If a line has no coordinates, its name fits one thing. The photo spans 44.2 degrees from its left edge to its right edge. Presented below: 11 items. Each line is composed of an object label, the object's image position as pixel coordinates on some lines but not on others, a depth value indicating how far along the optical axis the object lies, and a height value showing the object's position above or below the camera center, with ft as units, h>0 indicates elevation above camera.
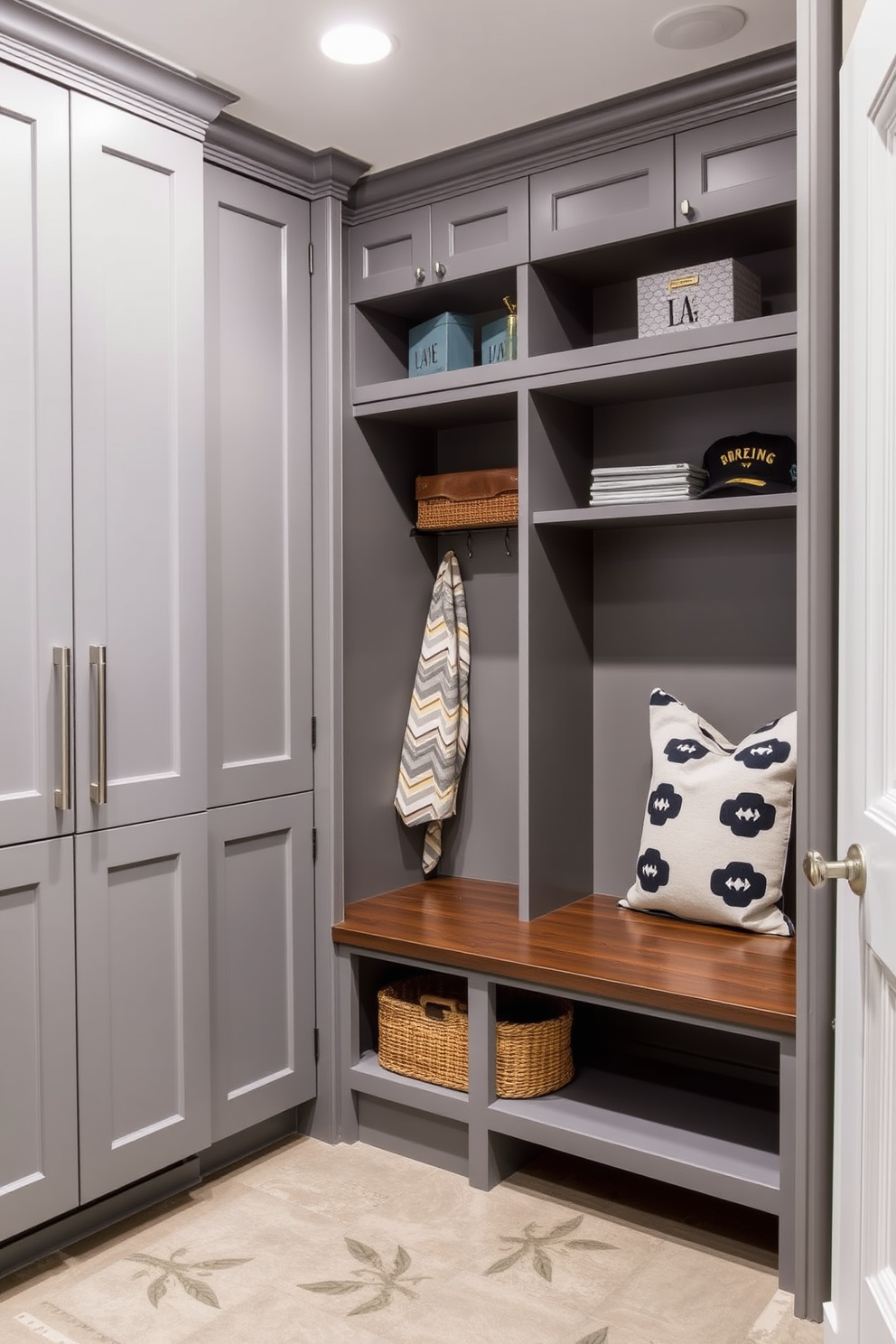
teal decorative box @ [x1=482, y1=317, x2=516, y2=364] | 9.44 +2.69
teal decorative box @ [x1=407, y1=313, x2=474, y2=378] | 9.80 +2.77
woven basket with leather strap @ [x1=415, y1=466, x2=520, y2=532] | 9.79 +1.40
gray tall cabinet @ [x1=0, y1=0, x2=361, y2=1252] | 7.36 +0.14
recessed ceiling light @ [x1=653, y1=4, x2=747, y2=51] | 7.14 +4.13
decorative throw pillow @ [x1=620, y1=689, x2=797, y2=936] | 8.45 -1.34
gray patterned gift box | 8.16 +2.68
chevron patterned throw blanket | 10.25 -0.59
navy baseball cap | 8.34 +1.41
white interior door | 4.25 -0.20
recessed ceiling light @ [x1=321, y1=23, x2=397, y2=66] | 7.32 +4.12
